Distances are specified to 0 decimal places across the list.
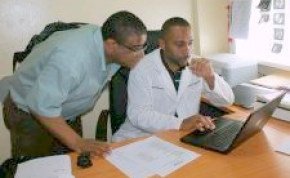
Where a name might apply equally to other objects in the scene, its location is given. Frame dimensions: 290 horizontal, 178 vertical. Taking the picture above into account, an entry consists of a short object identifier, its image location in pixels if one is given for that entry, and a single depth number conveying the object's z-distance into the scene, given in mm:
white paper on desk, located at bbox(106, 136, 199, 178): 1218
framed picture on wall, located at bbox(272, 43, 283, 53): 2188
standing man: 1445
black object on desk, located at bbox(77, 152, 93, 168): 1260
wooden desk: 1195
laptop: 1315
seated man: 1782
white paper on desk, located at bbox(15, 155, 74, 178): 1199
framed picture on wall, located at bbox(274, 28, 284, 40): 2148
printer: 2152
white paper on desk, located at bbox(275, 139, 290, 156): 1348
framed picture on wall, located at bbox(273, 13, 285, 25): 2119
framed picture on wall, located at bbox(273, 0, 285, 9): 2098
